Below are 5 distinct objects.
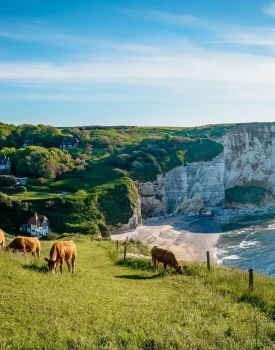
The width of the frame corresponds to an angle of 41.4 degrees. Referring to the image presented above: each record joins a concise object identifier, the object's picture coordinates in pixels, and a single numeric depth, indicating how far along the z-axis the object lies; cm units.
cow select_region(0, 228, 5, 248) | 2420
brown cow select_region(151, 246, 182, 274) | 2223
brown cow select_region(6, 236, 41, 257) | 2222
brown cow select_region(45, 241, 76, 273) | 1789
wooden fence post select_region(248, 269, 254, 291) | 1727
